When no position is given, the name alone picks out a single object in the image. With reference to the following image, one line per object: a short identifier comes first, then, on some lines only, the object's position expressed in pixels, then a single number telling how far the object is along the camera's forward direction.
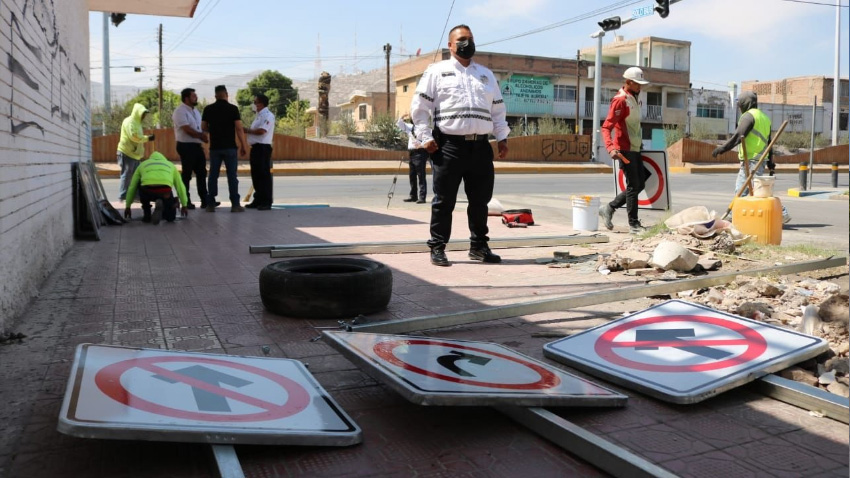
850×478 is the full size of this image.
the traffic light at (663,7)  20.69
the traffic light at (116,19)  25.57
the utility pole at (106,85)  36.19
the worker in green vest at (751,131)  9.70
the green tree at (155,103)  43.69
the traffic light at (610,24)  25.48
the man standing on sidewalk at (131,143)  12.05
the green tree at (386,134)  44.78
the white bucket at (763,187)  7.66
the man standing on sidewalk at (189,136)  11.81
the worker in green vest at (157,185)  10.07
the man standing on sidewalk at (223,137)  11.96
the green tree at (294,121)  48.25
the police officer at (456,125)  6.39
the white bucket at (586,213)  9.41
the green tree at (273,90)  87.94
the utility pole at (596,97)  34.44
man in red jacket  8.73
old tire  4.46
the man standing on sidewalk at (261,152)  12.40
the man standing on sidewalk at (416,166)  13.70
